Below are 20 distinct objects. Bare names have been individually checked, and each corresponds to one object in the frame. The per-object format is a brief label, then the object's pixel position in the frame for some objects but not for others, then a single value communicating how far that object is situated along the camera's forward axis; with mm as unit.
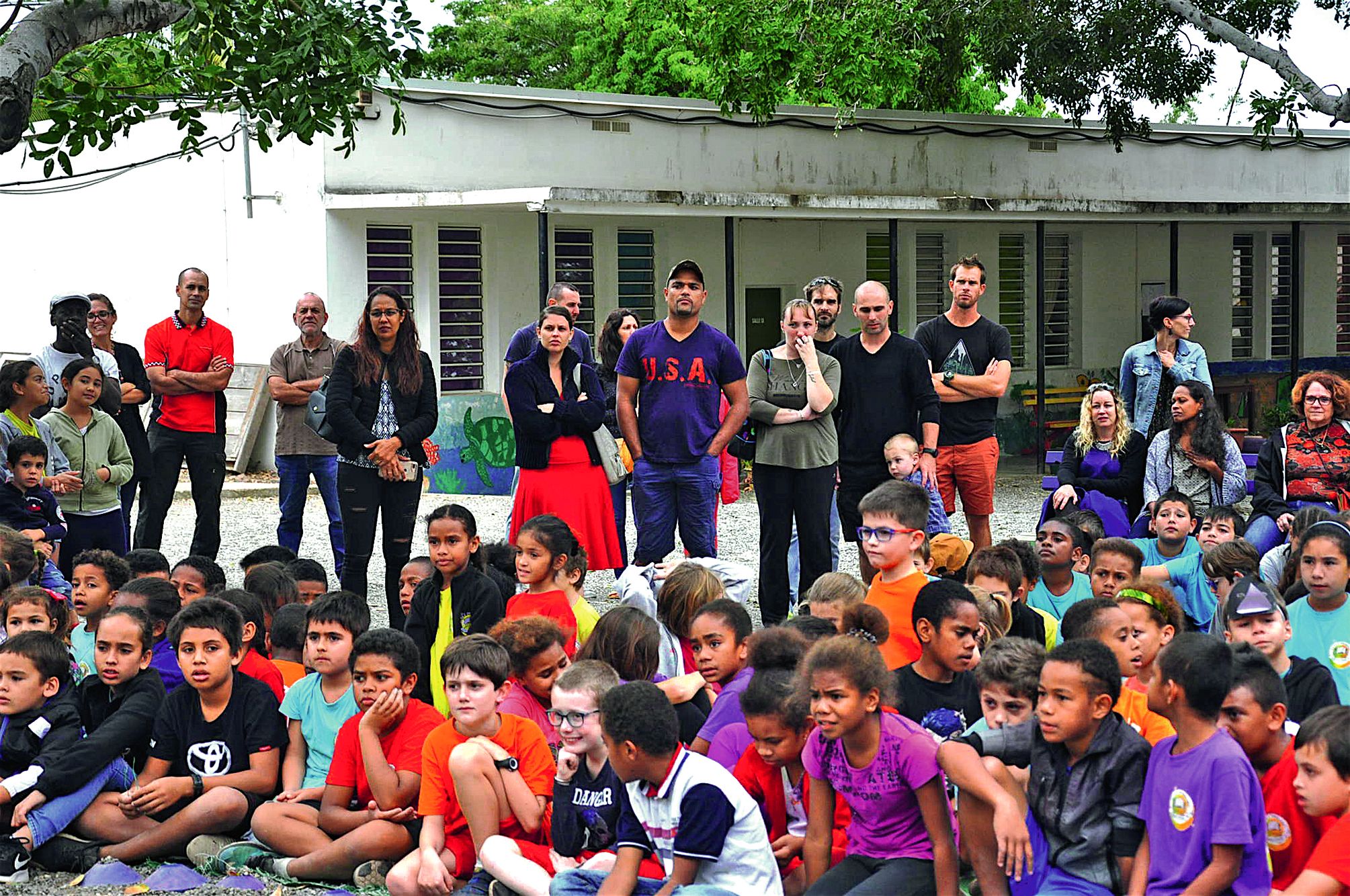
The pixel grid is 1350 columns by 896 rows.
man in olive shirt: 9578
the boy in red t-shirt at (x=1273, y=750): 4176
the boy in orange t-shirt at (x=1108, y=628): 5348
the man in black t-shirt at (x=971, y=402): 8516
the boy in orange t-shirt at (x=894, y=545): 5793
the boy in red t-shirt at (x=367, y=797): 5164
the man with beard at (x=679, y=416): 7922
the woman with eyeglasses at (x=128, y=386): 9398
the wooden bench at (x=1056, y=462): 9211
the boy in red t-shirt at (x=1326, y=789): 3916
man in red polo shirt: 9445
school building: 16562
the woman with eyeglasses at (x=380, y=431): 8055
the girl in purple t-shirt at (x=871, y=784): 4363
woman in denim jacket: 8844
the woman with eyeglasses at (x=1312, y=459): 7816
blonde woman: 8500
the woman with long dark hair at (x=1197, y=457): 8258
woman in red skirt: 7969
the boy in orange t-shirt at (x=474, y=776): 4867
